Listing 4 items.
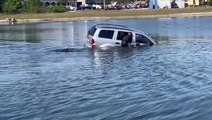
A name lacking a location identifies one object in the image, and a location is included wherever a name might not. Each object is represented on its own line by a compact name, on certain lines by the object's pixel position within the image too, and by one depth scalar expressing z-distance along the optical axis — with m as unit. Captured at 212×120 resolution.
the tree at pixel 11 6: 102.02
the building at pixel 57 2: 136.63
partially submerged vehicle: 23.60
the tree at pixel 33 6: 101.17
